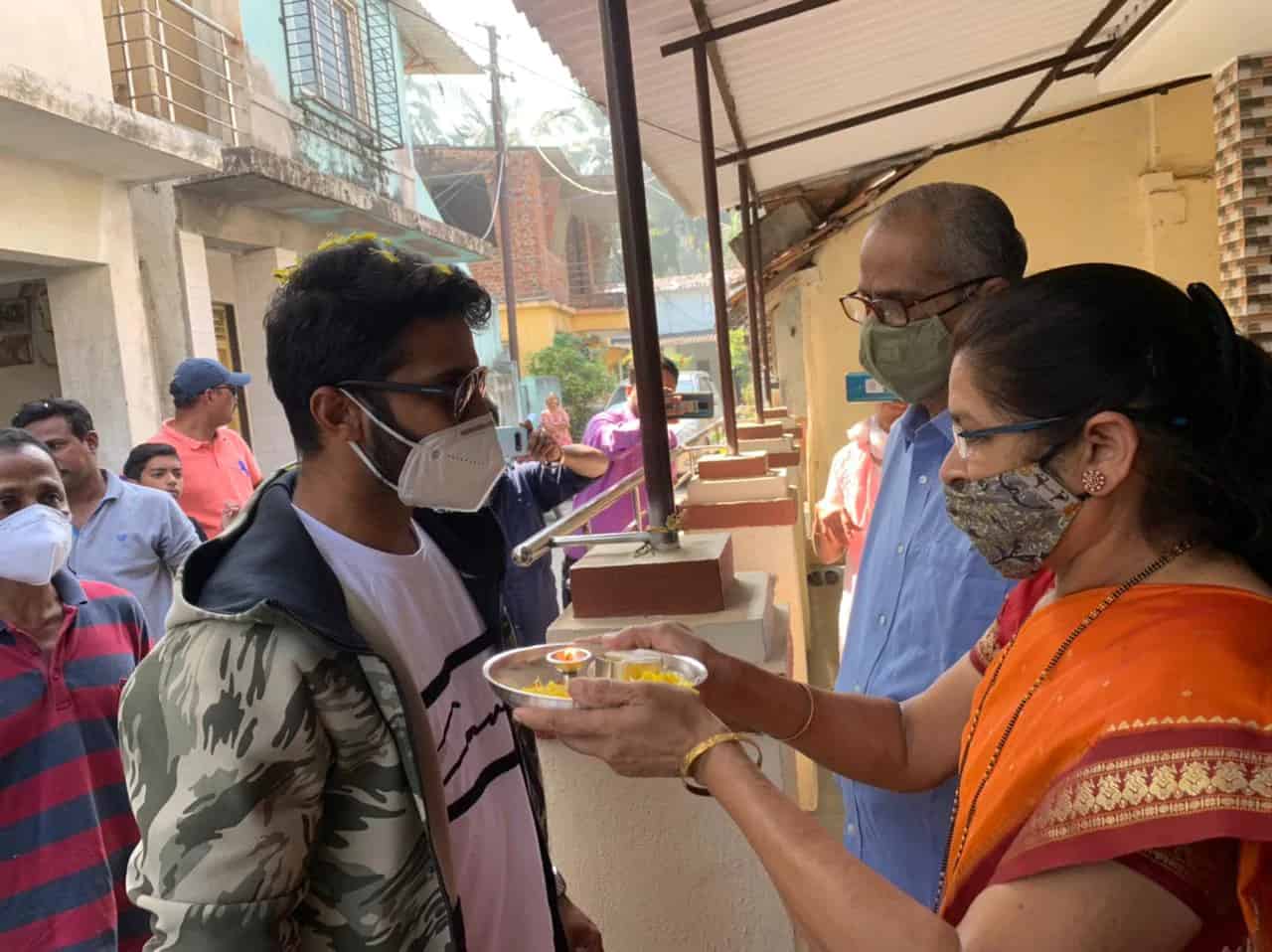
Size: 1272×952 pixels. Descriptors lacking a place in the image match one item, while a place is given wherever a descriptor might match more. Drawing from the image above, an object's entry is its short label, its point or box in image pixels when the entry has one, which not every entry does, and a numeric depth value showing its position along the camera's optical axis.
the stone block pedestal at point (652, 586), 2.12
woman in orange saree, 1.00
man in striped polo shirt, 2.10
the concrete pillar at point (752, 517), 3.98
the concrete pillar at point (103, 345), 7.27
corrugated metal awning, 4.15
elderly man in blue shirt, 1.90
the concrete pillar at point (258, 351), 9.78
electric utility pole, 18.38
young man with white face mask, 1.15
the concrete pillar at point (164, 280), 8.09
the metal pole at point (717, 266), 4.84
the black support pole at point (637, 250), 2.39
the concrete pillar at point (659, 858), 2.15
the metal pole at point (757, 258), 7.83
